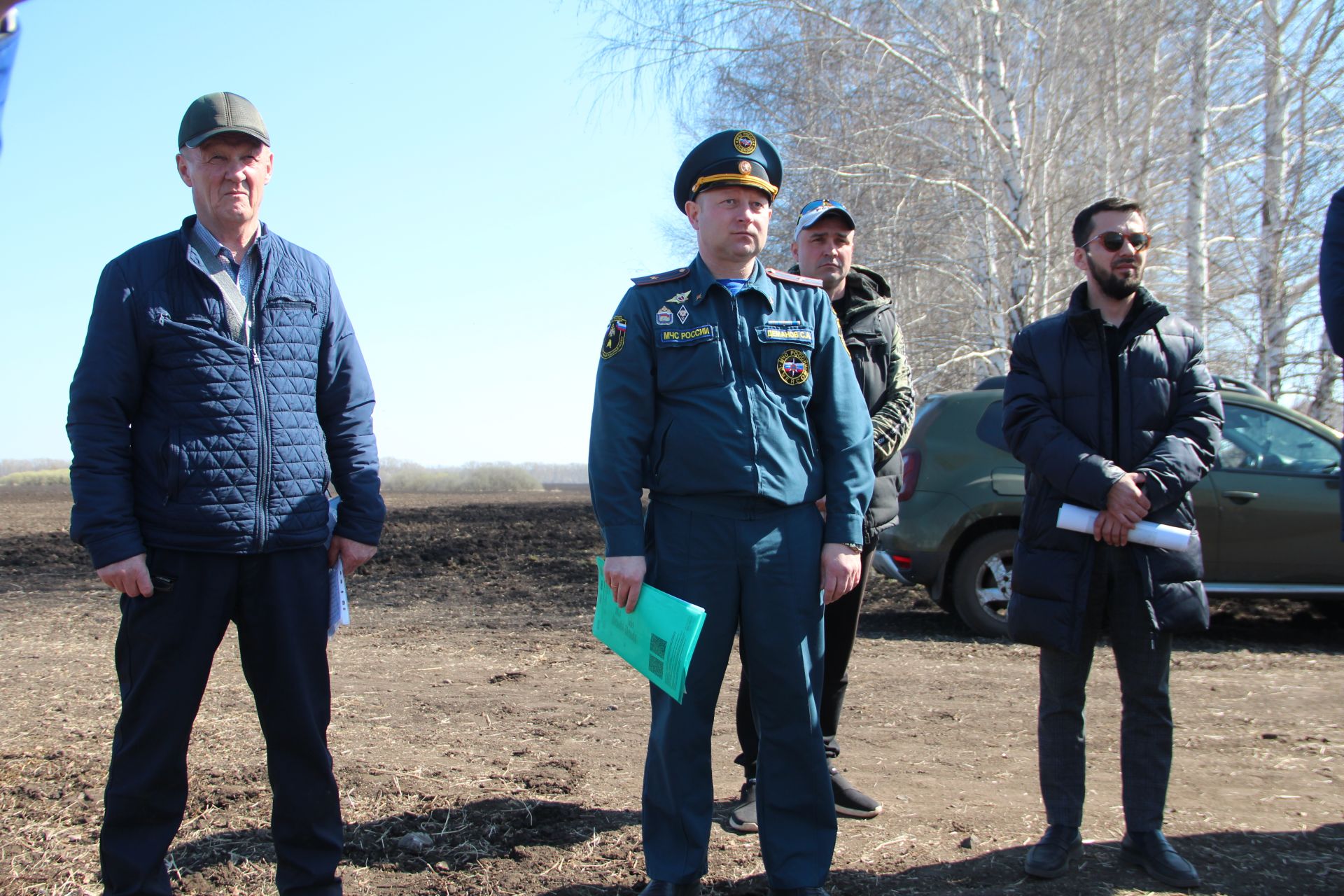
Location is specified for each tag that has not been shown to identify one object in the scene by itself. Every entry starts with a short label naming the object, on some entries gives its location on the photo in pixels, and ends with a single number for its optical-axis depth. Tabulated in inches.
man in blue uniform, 115.4
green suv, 285.9
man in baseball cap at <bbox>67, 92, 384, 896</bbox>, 107.0
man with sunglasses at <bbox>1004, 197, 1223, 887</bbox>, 129.8
